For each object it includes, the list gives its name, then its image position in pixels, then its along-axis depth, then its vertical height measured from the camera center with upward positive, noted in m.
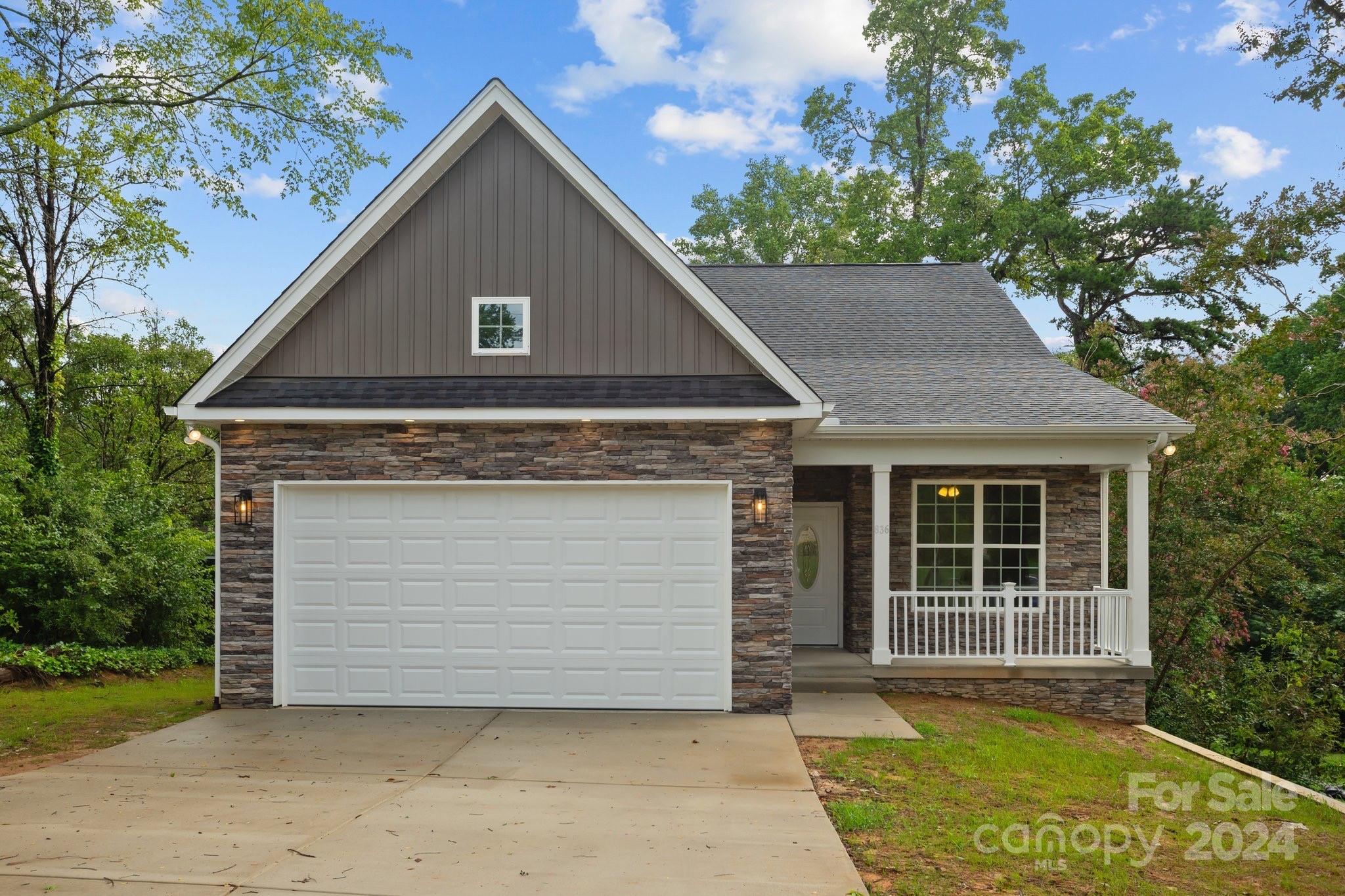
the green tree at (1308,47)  11.12 +5.43
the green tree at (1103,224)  22.62 +5.99
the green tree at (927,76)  25.64 +11.34
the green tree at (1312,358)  11.51 +1.65
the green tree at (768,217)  29.70 +8.32
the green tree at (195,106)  10.50 +4.42
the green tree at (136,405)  18.67 +0.66
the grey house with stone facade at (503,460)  8.42 -0.23
